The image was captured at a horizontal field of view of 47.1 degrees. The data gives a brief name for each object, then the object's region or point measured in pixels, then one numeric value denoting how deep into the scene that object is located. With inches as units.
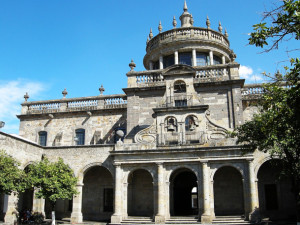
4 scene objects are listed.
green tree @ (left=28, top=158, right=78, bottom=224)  913.5
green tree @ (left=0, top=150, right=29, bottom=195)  821.2
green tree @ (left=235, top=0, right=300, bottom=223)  343.3
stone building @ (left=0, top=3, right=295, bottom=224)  933.8
